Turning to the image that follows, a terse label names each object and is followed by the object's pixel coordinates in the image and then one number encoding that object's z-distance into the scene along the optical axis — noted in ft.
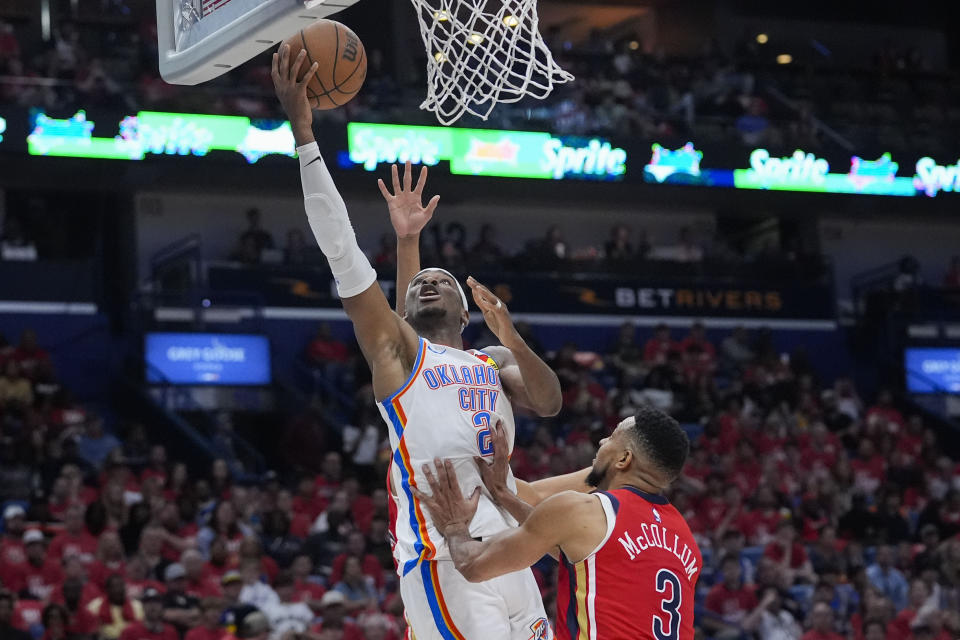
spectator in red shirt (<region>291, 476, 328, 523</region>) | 42.22
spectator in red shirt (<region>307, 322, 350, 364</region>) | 58.59
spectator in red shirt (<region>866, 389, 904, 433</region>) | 60.08
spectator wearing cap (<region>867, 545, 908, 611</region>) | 43.68
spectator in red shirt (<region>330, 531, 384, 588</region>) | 37.88
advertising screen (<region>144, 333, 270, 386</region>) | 55.98
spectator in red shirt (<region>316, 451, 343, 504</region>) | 44.57
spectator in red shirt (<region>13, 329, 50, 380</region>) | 50.90
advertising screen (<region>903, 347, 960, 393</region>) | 69.51
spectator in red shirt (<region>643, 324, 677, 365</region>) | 61.37
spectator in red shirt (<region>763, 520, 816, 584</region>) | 43.45
